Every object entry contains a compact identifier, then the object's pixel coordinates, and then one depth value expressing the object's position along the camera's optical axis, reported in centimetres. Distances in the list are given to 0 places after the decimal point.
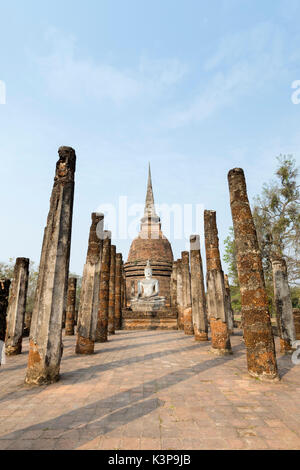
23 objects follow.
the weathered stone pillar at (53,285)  519
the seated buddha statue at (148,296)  2472
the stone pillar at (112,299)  1454
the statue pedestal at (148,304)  2453
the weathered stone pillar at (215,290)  813
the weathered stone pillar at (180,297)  1579
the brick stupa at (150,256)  3275
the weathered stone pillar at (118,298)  1785
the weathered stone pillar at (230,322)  1367
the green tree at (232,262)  2197
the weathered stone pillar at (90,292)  830
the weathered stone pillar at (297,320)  1004
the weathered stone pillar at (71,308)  1434
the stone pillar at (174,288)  2045
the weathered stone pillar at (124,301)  2624
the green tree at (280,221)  1758
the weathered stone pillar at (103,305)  1073
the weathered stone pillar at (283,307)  802
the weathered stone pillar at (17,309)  859
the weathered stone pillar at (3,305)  419
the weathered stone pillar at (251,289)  546
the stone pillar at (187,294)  1405
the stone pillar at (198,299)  1094
